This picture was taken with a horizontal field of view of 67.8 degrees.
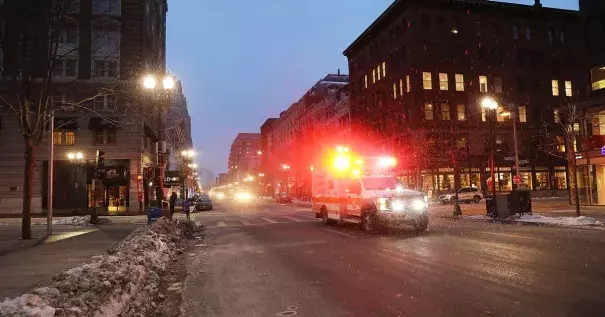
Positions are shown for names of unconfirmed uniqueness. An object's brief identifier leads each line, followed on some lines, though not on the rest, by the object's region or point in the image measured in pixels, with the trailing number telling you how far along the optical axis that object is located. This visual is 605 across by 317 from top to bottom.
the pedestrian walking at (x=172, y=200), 27.46
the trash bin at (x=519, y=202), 22.70
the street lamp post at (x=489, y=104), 24.43
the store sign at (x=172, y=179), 47.55
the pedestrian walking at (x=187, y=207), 27.81
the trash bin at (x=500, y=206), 22.92
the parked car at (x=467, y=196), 43.31
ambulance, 17.33
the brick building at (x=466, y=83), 49.59
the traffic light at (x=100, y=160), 25.94
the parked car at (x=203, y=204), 46.53
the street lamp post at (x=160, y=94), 21.95
